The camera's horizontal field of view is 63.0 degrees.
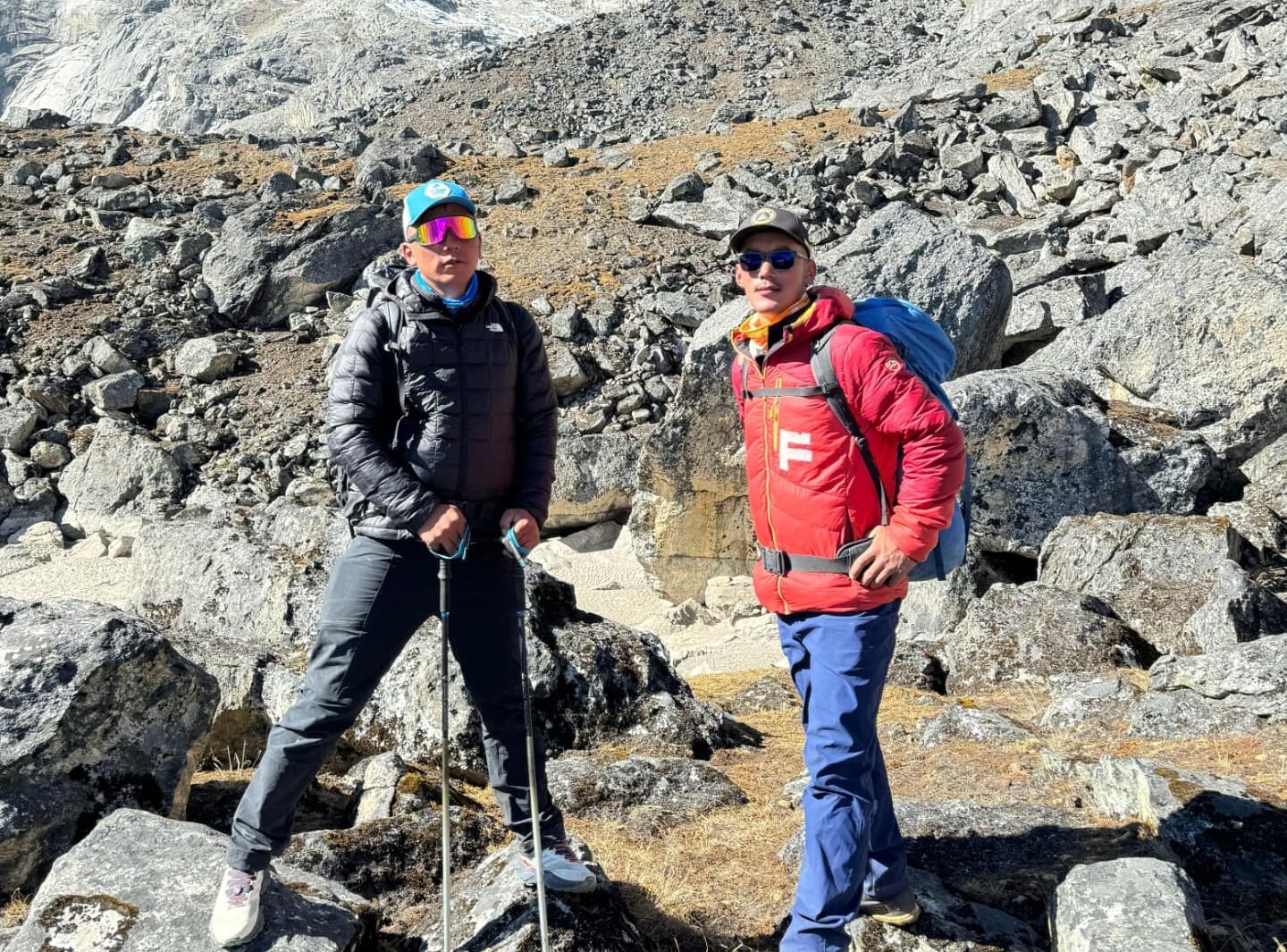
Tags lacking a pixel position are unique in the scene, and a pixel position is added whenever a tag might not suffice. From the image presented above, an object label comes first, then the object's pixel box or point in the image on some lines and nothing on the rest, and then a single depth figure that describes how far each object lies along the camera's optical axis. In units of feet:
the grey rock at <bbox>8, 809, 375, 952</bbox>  11.27
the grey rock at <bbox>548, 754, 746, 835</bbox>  17.95
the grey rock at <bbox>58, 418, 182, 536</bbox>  55.26
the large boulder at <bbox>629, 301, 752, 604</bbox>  41.60
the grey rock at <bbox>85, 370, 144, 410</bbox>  62.28
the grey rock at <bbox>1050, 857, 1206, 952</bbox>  10.99
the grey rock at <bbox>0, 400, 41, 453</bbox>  59.26
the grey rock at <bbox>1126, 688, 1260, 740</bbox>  20.43
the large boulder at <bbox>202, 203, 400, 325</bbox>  71.46
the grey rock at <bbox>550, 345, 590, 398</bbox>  59.31
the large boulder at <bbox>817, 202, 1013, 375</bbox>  43.98
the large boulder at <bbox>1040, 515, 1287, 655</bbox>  25.35
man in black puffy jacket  11.64
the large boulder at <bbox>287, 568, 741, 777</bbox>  20.80
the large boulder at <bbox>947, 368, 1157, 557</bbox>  36.14
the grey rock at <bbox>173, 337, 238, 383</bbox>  65.62
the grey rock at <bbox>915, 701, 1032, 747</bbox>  21.49
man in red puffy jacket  11.17
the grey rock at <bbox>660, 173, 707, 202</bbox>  78.84
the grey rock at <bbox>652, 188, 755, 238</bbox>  74.08
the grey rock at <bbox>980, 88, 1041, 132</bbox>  81.46
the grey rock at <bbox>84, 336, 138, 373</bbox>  64.49
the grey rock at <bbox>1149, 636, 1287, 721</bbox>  20.54
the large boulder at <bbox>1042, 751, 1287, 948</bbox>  13.46
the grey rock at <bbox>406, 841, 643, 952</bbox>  12.02
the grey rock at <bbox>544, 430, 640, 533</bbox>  50.42
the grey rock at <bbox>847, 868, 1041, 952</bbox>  12.37
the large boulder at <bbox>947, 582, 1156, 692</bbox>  26.86
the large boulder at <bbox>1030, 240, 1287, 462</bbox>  39.11
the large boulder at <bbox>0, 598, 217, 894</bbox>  14.93
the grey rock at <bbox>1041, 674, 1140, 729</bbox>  22.67
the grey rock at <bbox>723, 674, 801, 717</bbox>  27.66
